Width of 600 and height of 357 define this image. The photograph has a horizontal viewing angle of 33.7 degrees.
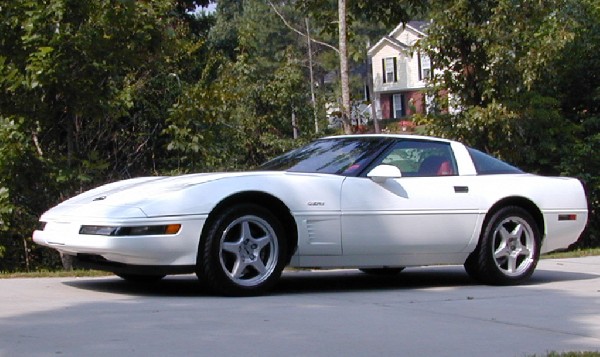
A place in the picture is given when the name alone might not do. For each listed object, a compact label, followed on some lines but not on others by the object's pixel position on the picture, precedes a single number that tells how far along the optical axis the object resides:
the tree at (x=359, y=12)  14.30
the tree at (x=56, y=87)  10.75
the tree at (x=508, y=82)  15.60
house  63.28
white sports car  7.10
